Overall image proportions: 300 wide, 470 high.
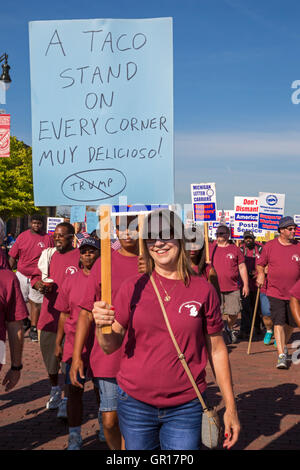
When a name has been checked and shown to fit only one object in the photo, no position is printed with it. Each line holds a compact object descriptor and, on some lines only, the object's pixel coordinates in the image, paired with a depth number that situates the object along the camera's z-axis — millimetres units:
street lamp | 16634
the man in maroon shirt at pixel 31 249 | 10422
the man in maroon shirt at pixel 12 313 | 4105
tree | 50844
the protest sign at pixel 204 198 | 16938
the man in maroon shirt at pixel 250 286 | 12609
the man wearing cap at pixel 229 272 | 11398
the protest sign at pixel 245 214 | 20453
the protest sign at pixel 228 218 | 30666
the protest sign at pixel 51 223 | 24492
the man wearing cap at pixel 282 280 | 8891
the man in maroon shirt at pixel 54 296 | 6629
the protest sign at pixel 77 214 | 15309
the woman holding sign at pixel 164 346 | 3176
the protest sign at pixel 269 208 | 18922
